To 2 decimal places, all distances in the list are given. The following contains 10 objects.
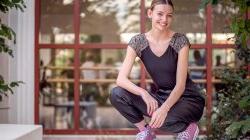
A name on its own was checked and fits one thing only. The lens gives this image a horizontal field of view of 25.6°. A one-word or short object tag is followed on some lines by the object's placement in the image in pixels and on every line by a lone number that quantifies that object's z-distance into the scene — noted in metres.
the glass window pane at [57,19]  7.46
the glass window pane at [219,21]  6.48
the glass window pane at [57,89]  7.69
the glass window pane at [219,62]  6.10
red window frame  6.02
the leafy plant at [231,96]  4.98
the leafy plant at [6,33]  4.93
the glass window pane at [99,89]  8.30
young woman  2.77
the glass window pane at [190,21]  8.91
